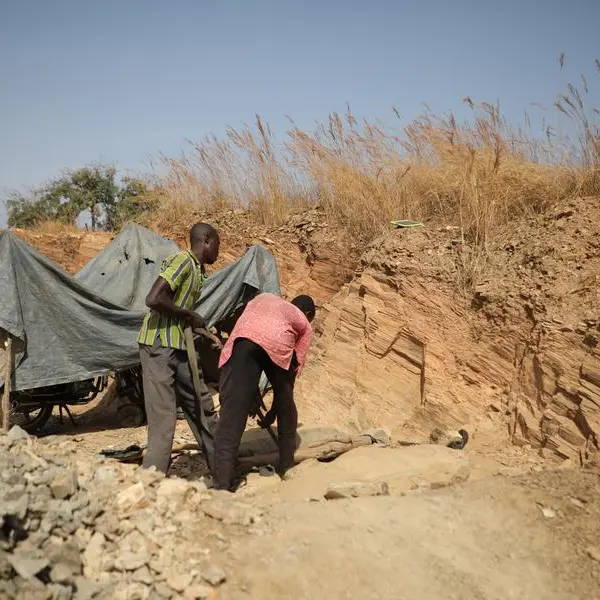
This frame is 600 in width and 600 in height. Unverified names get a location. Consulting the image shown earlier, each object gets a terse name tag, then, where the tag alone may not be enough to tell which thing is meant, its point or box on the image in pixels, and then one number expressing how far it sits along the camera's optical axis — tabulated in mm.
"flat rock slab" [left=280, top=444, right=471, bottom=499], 4039
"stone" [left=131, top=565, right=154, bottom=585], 2590
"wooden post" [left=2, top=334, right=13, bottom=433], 5410
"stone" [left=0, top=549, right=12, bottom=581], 2289
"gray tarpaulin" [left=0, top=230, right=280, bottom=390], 5609
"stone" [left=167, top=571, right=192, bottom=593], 2602
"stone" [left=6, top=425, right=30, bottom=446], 3370
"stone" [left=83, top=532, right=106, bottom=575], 2639
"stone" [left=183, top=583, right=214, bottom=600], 2590
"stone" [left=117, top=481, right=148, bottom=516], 2980
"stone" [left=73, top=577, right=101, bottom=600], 2424
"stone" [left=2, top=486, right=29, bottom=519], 2564
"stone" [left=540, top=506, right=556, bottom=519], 3340
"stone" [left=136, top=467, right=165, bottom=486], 3264
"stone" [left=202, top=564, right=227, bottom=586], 2656
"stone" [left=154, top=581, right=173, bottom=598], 2557
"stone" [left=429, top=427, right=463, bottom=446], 4871
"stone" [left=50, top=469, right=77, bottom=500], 2871
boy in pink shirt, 4043
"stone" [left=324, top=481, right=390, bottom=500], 3689
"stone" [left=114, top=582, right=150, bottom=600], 2504
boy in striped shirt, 4012
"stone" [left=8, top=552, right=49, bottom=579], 2334
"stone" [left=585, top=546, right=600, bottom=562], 3051
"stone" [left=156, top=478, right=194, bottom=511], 3115
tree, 11672
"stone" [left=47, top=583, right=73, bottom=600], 2322
